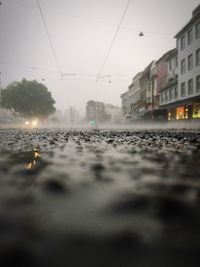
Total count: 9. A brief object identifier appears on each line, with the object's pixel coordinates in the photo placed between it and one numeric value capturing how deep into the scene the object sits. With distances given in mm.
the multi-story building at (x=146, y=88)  40775
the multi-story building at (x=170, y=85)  28753
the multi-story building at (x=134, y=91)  51312
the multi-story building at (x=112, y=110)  146475
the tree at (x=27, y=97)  55875
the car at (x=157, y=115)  27888
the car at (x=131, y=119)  32497
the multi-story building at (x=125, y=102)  67144
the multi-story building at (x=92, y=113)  129375
